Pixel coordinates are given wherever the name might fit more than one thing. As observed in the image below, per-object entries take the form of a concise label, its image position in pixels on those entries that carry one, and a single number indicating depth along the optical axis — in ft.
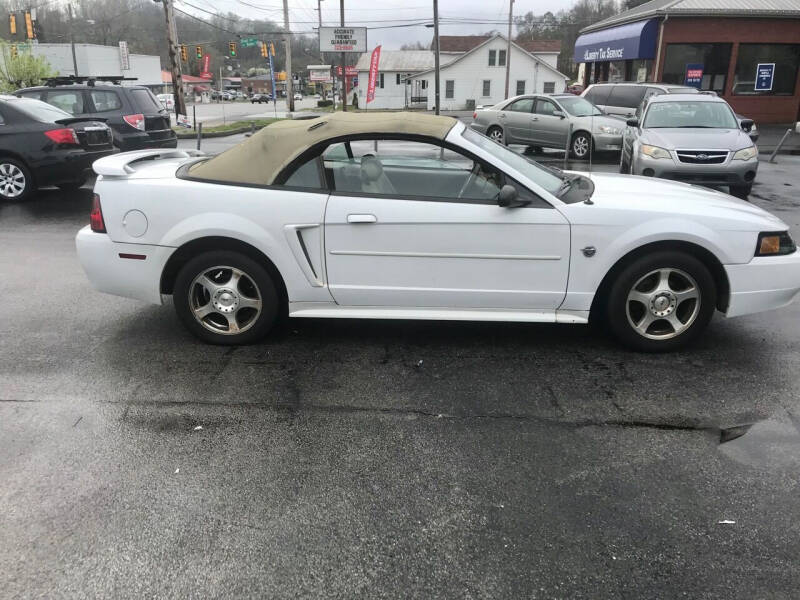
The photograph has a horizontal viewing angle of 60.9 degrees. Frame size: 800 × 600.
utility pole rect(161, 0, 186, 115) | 84.23
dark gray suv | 42.73
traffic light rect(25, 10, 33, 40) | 116.87
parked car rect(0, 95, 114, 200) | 32.53
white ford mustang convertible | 14.28
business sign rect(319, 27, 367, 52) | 104.01
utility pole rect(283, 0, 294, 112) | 119.85
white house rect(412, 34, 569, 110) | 196.13
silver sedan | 53.97
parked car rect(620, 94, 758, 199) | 34.94
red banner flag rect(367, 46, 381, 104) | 116.36
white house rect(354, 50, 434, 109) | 224.94
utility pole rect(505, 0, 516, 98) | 178.96
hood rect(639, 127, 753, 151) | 35.24
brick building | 89.40
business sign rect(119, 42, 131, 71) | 138.10
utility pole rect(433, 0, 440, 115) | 121.56
